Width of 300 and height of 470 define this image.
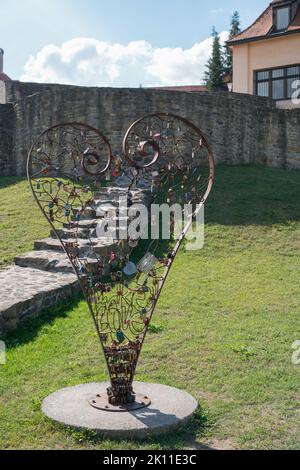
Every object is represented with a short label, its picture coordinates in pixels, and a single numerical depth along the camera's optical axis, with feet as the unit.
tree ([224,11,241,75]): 115.37
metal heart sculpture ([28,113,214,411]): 15.62
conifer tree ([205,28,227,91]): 114.52
